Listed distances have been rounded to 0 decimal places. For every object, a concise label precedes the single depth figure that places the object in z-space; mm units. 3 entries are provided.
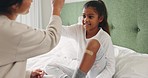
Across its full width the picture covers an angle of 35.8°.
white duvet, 1271
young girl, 1280
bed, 1318
